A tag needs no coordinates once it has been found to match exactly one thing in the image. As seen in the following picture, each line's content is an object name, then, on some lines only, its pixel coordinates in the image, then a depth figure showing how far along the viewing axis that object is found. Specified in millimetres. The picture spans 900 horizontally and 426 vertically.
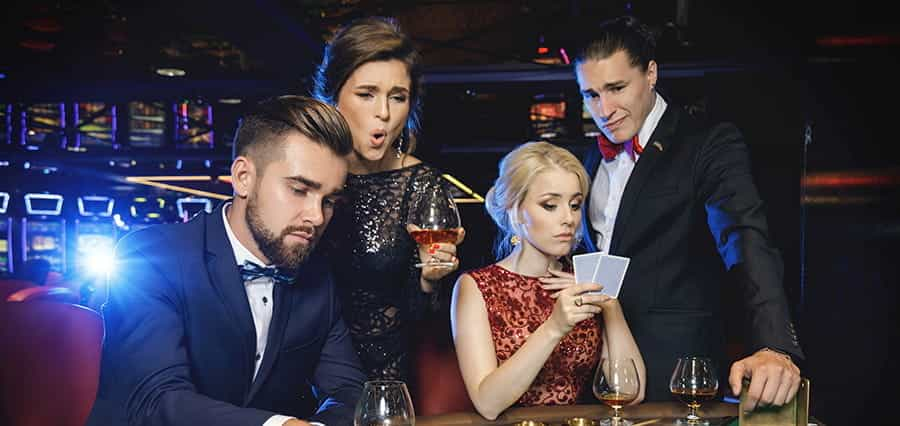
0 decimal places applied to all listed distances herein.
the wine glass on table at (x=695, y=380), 1914
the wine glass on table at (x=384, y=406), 1543
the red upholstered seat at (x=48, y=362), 2283
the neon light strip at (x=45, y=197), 14188
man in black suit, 2443
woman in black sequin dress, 2369
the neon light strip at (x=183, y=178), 14272
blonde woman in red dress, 2389
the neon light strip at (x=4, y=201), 13850
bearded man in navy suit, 1862
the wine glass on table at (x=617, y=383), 1903
